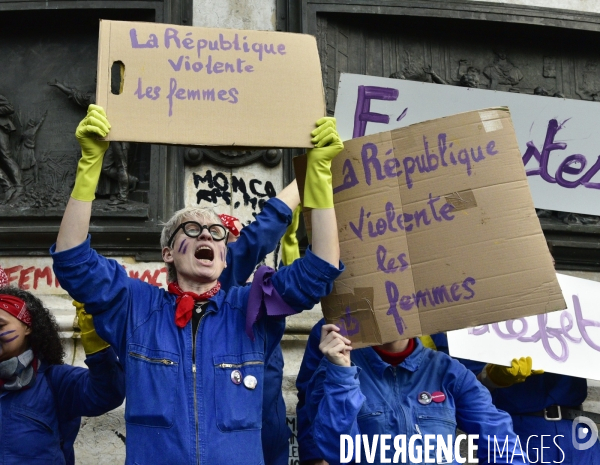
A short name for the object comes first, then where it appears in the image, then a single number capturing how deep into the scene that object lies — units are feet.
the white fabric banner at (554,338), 15.40
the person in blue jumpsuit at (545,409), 15.85
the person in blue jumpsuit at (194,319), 11.07
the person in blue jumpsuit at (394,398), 11.62
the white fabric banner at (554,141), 19.84
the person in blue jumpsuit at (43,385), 13.03
